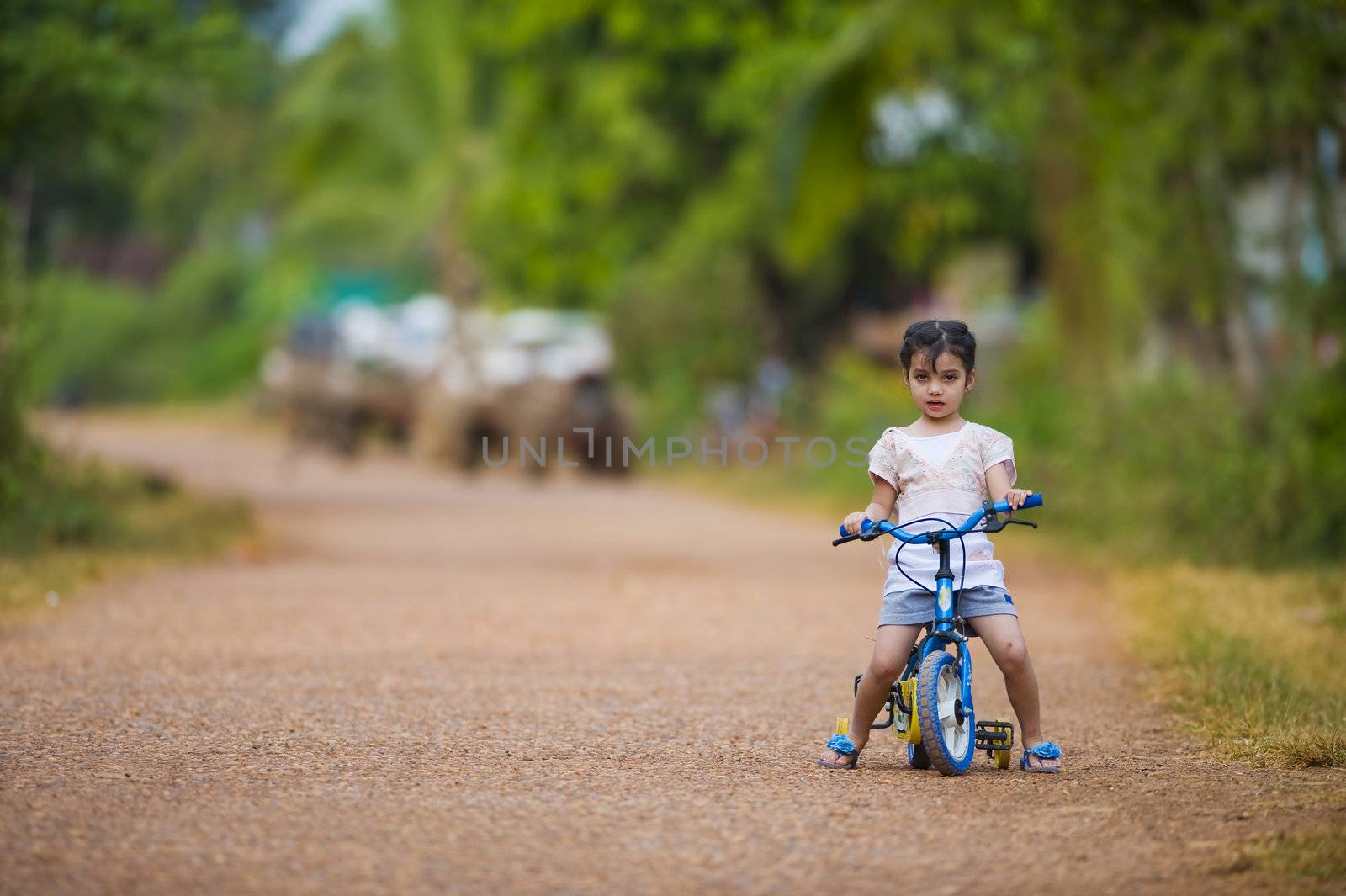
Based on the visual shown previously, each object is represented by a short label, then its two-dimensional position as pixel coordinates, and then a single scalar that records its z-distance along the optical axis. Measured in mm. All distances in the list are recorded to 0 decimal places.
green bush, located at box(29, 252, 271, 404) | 94250
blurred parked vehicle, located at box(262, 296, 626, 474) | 54812
